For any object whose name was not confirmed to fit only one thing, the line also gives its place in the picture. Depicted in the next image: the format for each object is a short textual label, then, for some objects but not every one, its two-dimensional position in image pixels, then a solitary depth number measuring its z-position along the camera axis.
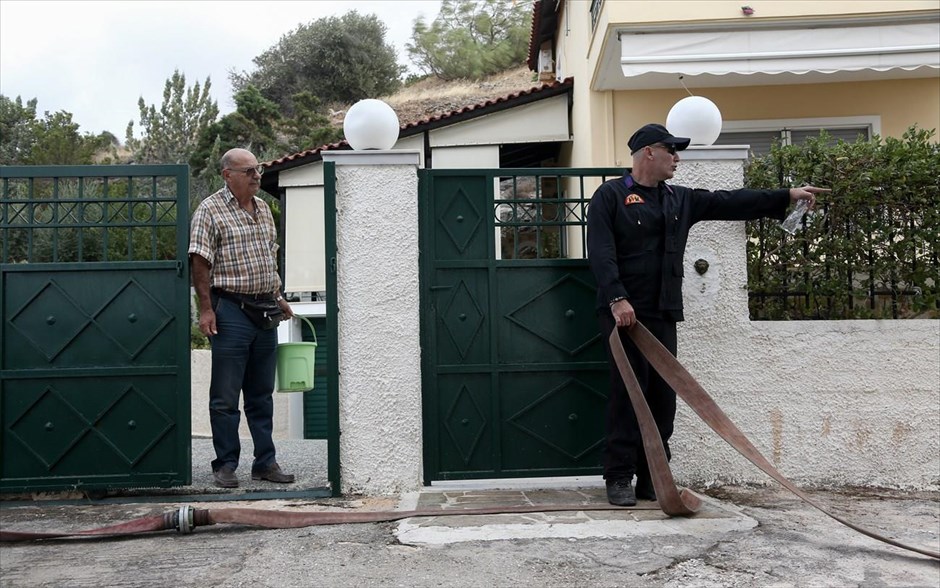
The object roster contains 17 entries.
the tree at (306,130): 27.11
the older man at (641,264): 4.49
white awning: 9.16
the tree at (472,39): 43.50
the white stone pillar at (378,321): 4.88
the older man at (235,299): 4.97
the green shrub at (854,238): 5.19
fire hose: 4.02
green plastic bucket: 5.33
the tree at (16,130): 27.61
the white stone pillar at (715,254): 5.13
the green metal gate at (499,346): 5.01
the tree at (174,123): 28.72
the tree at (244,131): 27.08
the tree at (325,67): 40.28
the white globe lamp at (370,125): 4.98
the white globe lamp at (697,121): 5.14
